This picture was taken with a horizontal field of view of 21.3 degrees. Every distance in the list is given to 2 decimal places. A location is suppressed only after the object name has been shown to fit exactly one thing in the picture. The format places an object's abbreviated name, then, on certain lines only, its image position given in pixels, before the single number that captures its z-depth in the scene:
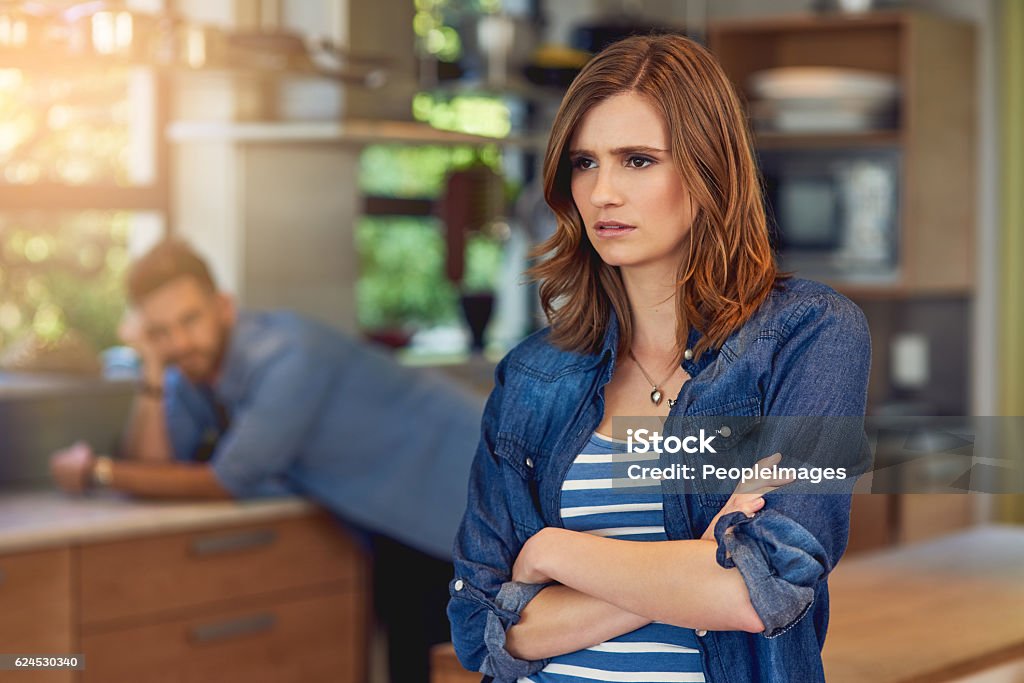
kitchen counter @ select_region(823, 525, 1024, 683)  3.34
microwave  7.80
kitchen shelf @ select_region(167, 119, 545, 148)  6.32
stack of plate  7.71
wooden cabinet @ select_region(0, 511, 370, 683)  5.08
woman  2.36
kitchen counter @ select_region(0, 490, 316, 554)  5.07
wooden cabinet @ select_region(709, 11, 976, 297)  7.74
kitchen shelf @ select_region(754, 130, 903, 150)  7.78
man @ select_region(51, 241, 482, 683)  5.62
